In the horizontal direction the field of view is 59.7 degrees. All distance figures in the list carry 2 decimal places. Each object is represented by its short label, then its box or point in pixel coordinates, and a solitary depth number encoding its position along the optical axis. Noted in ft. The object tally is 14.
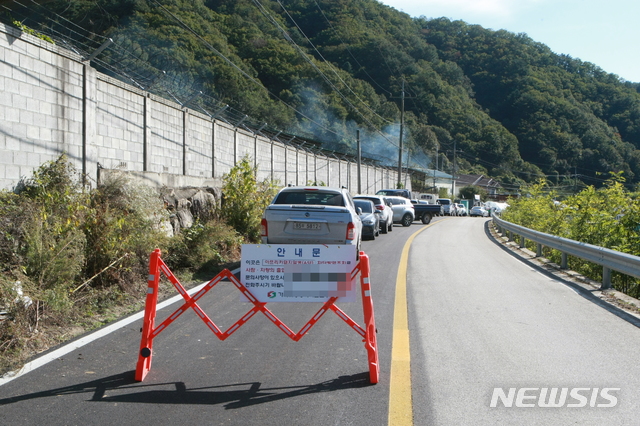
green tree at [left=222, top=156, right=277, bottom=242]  48.37
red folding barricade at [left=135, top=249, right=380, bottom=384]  15.42
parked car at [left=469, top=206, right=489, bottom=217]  207.82
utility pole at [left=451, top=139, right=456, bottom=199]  274.16
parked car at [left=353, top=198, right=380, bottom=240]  62.39
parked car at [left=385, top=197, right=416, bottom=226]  94.54
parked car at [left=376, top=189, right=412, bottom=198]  109.60
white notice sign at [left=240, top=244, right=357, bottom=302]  16.16
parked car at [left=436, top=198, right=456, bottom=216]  194.19
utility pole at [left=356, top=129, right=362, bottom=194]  138.90
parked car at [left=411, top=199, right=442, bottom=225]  112.47
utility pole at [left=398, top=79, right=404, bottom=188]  169.07
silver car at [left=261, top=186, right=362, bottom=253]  33.17
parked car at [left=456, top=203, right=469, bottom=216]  207.90
